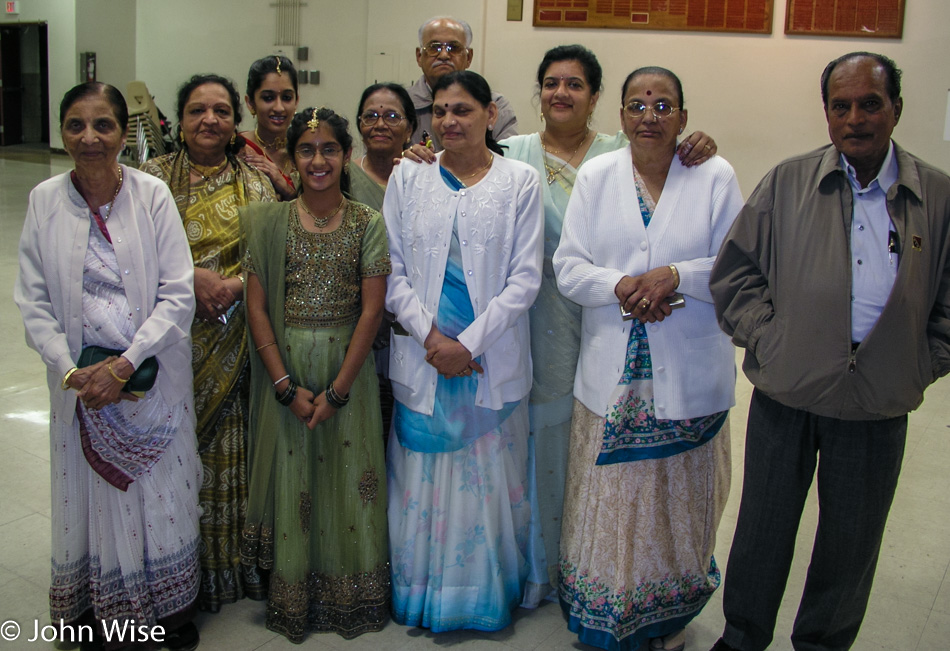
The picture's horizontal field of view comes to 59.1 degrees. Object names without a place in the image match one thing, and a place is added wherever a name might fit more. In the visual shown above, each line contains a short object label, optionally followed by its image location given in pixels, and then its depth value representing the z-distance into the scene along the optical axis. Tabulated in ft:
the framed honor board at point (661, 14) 22.70
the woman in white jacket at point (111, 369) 7.44
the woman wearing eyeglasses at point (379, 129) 9.34
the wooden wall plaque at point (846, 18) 21.93
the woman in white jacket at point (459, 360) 8.16
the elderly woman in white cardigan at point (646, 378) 7.88
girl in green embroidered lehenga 8.11
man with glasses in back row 11.21
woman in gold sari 8.64
